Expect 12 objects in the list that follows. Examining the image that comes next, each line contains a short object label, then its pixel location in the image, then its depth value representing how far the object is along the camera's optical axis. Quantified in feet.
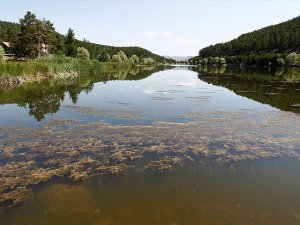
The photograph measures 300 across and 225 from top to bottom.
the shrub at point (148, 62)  398.61
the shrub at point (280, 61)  248.05
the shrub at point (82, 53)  174.35
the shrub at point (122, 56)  289.63
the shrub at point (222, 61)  362.12
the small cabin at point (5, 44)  199.18
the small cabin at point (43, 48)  151.58
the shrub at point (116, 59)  260.76
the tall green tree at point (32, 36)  147.14
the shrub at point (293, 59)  234.39
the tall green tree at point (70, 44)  183.40
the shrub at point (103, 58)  247.99
